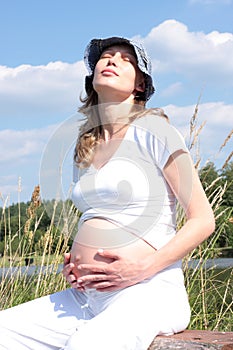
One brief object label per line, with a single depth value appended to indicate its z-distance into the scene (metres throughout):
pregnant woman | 2.49
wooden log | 2.53
